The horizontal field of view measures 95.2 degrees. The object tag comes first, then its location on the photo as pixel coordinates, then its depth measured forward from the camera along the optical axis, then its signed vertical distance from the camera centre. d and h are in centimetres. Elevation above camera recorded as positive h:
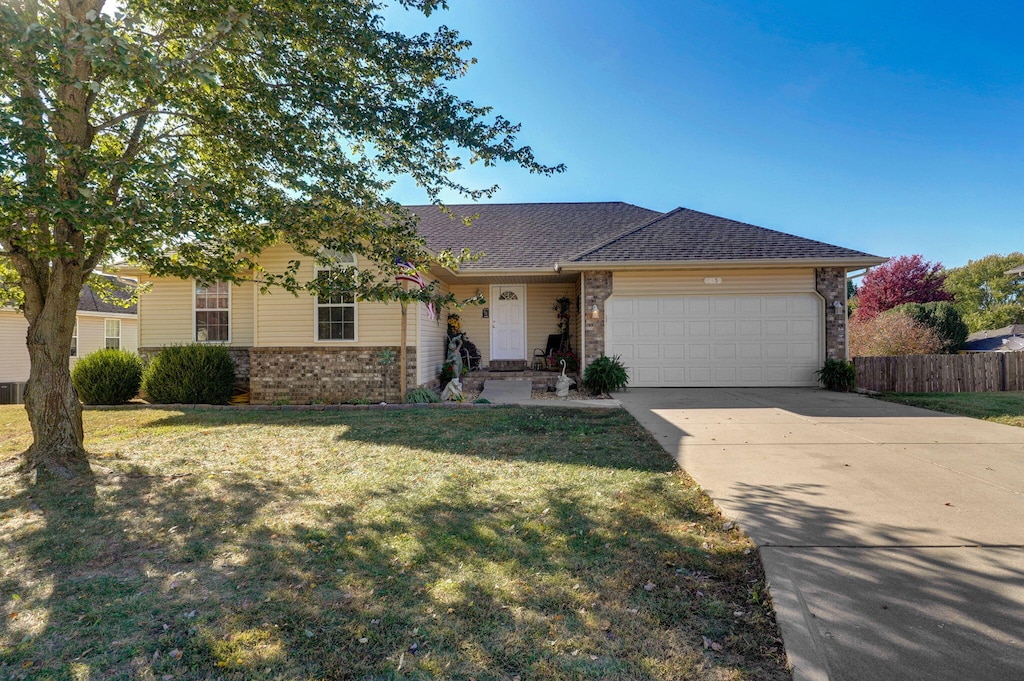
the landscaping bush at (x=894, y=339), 1441 +11
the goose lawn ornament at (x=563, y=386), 1029 -89
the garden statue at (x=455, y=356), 1164 -23
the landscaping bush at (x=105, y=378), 983 -59
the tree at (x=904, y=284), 2650 +333
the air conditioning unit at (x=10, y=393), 1384 -123
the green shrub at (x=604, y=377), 1035 -70
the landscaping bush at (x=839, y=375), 1045 -73
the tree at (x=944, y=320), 2012 +98
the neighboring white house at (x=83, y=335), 1461 +57
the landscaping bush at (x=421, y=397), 927 -99
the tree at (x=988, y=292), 3491 +396
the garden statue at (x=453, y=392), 973 -96
